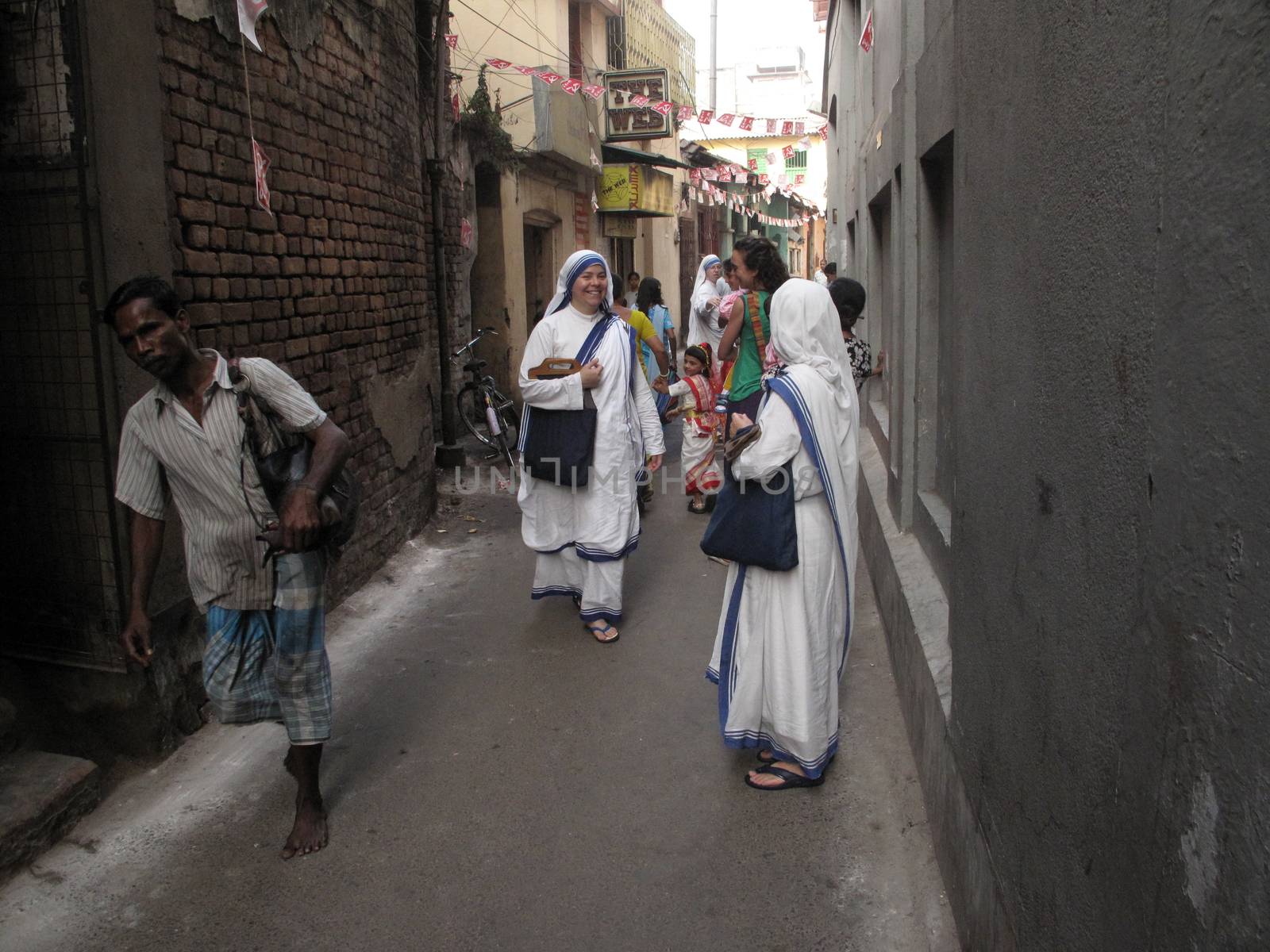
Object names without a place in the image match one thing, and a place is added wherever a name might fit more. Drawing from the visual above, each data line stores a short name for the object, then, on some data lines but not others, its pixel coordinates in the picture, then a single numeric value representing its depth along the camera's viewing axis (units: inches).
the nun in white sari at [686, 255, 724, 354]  396.2
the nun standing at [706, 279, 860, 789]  152.8
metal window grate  153.0
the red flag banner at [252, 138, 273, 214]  198.7
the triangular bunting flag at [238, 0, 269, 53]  191.3
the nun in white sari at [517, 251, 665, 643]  226.4
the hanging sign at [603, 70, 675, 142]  740.0
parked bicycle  403.5
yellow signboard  732.0
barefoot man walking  131.0
